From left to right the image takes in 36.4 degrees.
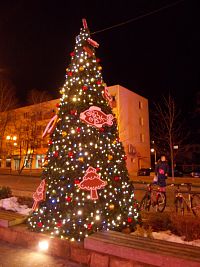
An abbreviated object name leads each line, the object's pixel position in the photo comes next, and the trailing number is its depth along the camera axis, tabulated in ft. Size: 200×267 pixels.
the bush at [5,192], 33.96
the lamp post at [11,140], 140.71
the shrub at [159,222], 20.76
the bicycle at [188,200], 30.14
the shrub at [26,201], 30.23
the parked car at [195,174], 116.14
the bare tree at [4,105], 76.13
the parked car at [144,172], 121.35
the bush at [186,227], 18.36
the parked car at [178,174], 120.12
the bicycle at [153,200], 33.32
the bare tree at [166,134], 100.22
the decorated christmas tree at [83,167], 19.22
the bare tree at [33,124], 143.33
